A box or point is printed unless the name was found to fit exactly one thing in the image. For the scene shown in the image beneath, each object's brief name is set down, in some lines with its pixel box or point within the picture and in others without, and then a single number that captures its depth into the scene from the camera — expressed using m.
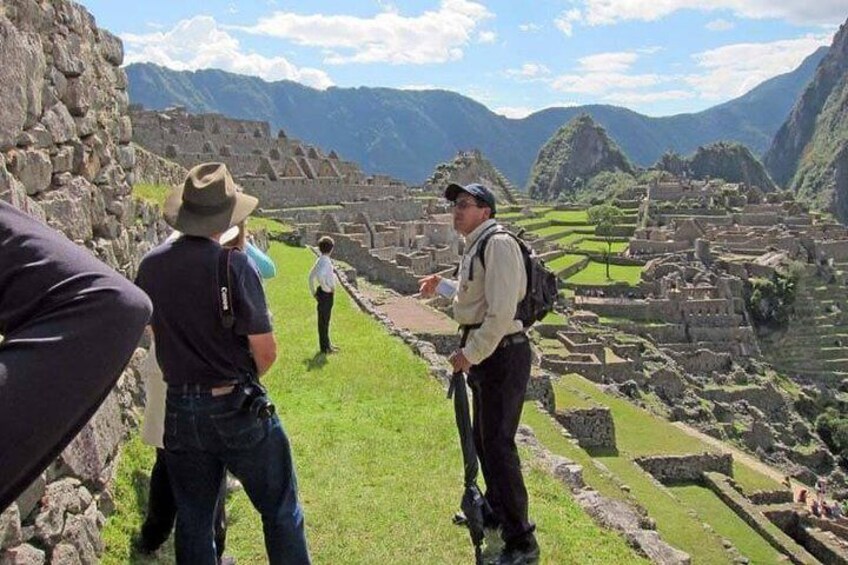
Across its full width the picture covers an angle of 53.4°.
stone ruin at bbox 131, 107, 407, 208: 34.56
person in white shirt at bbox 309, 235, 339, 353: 10.49
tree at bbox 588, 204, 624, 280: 62.44
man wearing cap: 4.45
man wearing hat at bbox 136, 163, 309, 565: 3.33
